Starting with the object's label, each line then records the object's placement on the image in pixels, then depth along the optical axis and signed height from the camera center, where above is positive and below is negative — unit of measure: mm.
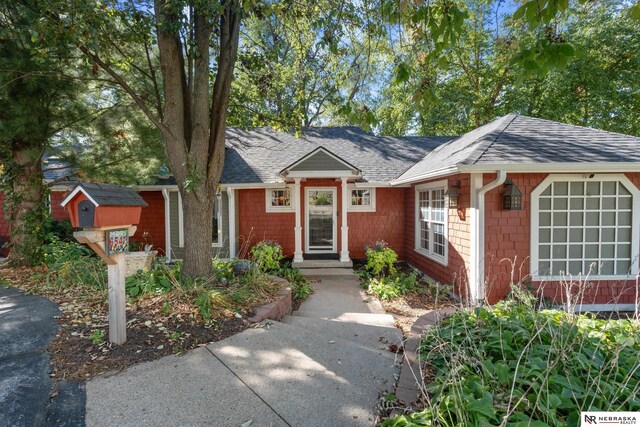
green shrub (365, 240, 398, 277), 7793 -1425
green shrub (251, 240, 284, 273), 7859 -1359
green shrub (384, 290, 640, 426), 1896 -1279
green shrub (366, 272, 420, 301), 6277 -1822
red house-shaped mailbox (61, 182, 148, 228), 2875 +2
